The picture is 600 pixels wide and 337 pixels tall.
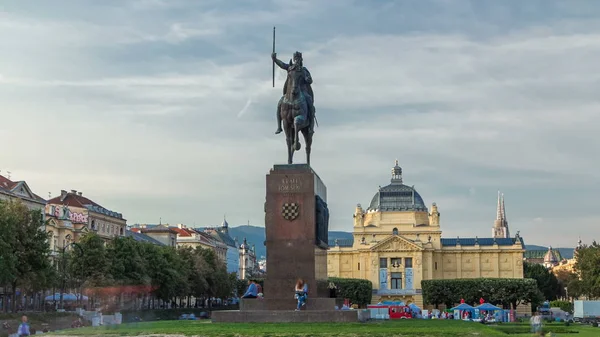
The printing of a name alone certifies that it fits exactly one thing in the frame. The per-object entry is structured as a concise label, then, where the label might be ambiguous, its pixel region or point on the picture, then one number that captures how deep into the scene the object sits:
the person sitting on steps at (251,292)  28.59
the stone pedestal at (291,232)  27.50
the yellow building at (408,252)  144.38
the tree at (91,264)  76.06
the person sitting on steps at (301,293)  26.55
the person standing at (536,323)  44.81
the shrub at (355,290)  130.88
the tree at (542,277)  169.62
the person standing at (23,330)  31.58
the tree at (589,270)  96.88
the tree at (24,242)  58.97
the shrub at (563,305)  153.62
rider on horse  29.81
